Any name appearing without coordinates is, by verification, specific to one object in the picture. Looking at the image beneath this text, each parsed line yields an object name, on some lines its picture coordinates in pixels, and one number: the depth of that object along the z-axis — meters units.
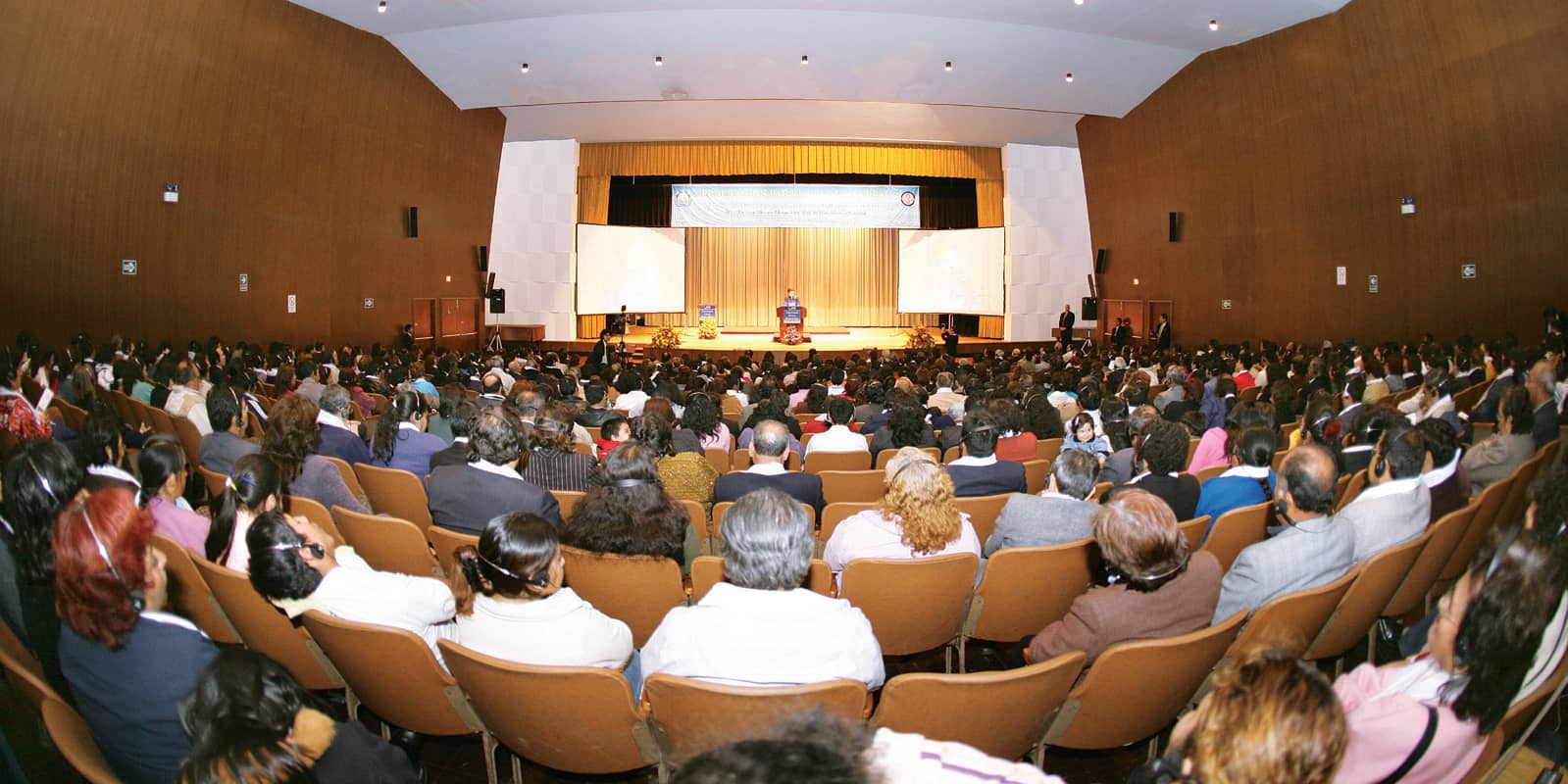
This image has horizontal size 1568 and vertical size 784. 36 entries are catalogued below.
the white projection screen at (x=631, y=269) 21.77
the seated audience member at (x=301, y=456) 4.47
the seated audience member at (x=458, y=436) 4.93
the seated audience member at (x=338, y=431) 5.46
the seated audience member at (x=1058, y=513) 3.89
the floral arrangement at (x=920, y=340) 20.70
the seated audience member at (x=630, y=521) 3.50
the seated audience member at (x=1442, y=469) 4.22
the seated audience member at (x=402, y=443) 5.26
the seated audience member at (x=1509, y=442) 5.16
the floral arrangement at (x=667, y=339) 20.08
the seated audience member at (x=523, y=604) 2.61
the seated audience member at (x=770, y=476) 4.76
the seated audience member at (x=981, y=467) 4.82
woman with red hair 2.11
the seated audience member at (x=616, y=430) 5.45
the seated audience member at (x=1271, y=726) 1.46
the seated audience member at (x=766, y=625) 2.43
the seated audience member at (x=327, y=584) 2.71
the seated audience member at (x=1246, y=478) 4.41
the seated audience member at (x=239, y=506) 3.22
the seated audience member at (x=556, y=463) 4.94
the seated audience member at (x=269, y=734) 1.42
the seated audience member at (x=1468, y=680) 1.86
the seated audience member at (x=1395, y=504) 3.75
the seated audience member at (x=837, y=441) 6.16
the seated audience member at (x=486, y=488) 4.11
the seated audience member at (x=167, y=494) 3.53
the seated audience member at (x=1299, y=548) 3.26
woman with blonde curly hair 3.63
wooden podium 21.88
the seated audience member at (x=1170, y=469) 4.35
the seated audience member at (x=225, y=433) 4.92
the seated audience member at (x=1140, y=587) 2.80
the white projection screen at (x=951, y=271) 22.27
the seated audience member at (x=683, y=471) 4.88
